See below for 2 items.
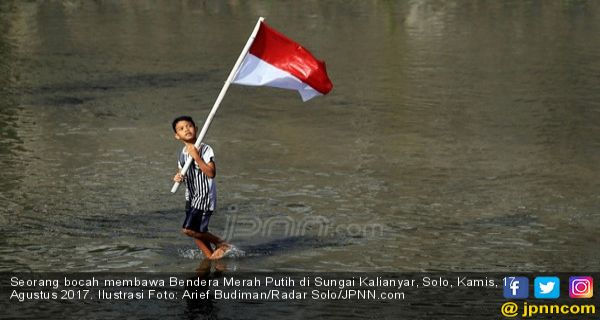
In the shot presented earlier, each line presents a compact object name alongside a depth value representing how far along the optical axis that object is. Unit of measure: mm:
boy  18437
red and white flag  18875
